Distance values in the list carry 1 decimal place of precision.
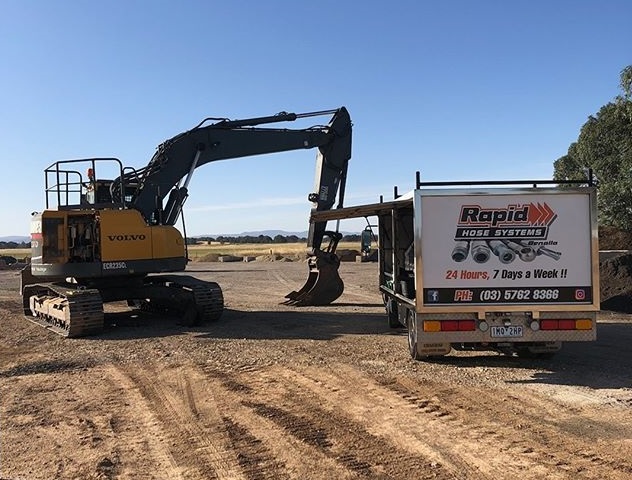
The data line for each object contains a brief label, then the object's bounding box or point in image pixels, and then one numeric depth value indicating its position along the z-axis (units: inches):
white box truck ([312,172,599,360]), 330.3
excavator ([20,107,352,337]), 526.3
